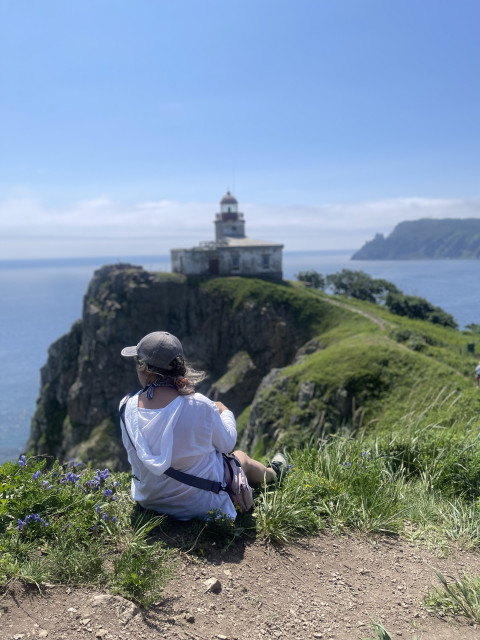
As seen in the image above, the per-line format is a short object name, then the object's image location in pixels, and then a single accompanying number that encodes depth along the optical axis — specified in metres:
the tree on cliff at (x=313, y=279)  74.94
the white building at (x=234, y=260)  61.25
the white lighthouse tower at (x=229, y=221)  71.24
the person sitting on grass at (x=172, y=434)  4.52
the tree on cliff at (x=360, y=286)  67.00
